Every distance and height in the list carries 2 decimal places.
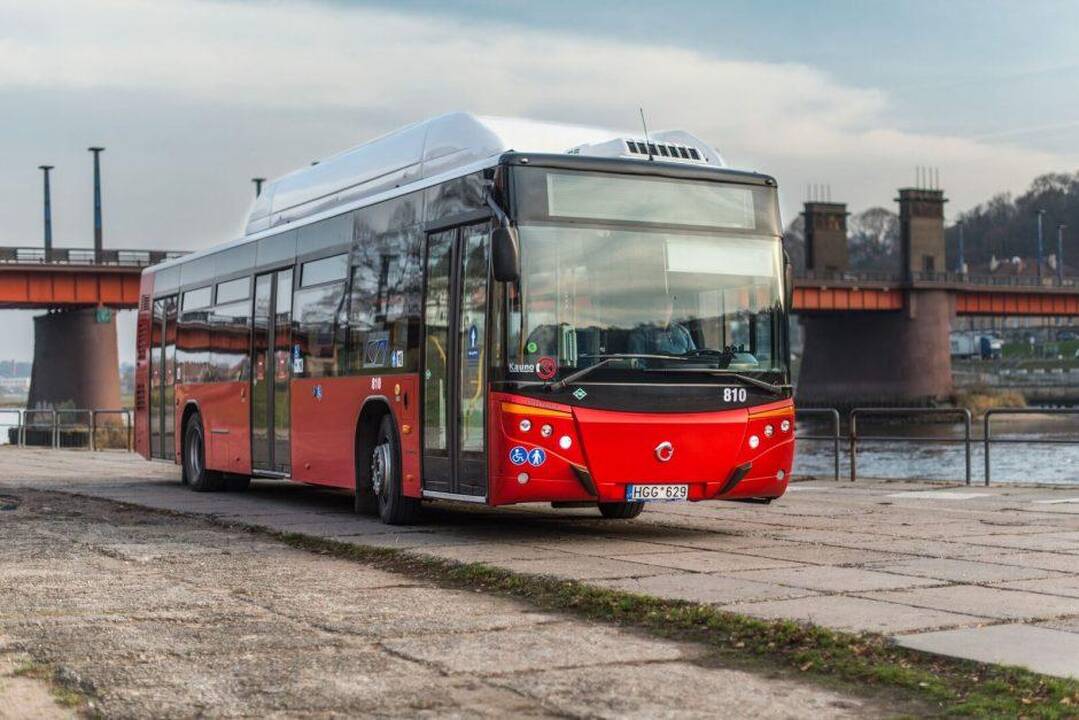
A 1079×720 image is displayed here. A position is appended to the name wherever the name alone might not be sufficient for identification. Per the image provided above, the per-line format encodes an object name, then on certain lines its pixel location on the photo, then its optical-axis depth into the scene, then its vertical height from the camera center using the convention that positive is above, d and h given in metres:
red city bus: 12.12 +0.35
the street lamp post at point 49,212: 77.25 +7.90
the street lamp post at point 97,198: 74.31 +8.25
